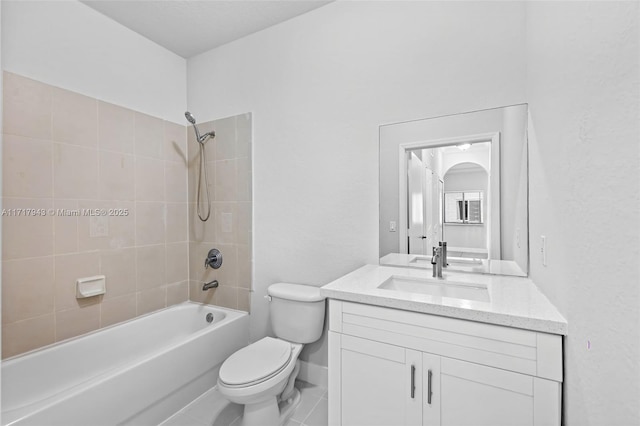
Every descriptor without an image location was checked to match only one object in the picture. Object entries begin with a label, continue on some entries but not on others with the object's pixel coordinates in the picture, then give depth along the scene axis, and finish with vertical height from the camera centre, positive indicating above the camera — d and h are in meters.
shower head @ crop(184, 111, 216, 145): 2.43 +0.68
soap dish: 1.86 -0.48
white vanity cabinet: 0.96 -0.61
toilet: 1.47 -0.85
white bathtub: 1.31 -0.91
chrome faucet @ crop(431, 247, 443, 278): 1.55 -0.28
